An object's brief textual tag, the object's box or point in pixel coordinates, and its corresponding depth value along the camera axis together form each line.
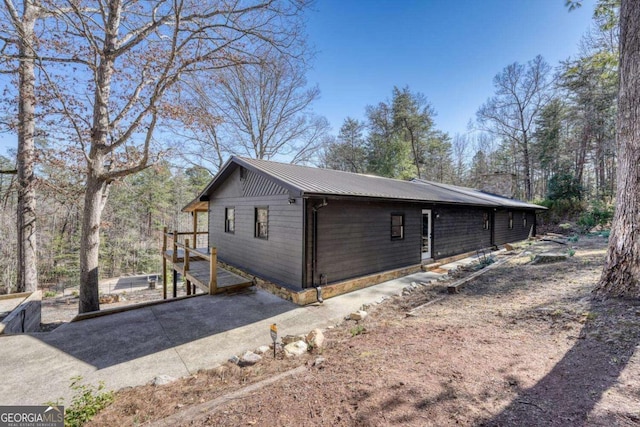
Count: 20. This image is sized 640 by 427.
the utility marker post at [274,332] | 3.29
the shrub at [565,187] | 18.09
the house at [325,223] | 6.03
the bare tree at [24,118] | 5.83
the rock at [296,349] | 3.46
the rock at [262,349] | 3.67
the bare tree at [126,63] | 6.15
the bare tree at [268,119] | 16.09
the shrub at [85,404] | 2.36
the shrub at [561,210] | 17.97
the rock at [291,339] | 3.98
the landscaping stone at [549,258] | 7.64
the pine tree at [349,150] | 23.94
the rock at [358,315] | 4.72
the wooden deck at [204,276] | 6.89
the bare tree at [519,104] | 22.34
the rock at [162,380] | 2.99
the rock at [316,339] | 3.59
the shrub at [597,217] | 15.49
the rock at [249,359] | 3.35
